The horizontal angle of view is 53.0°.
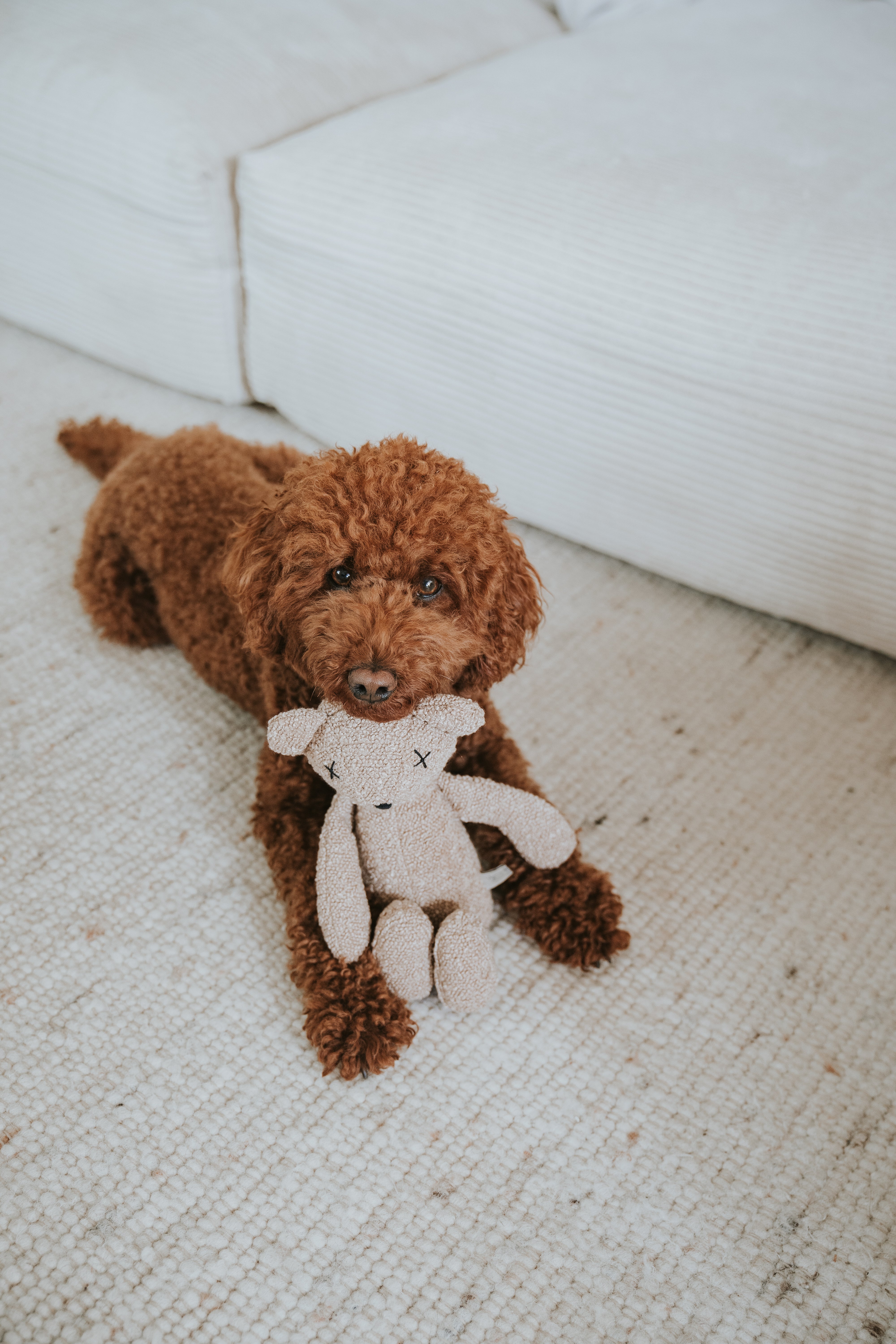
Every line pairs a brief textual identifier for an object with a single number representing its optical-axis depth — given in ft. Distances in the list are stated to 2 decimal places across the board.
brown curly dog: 2.56
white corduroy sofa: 3.93
